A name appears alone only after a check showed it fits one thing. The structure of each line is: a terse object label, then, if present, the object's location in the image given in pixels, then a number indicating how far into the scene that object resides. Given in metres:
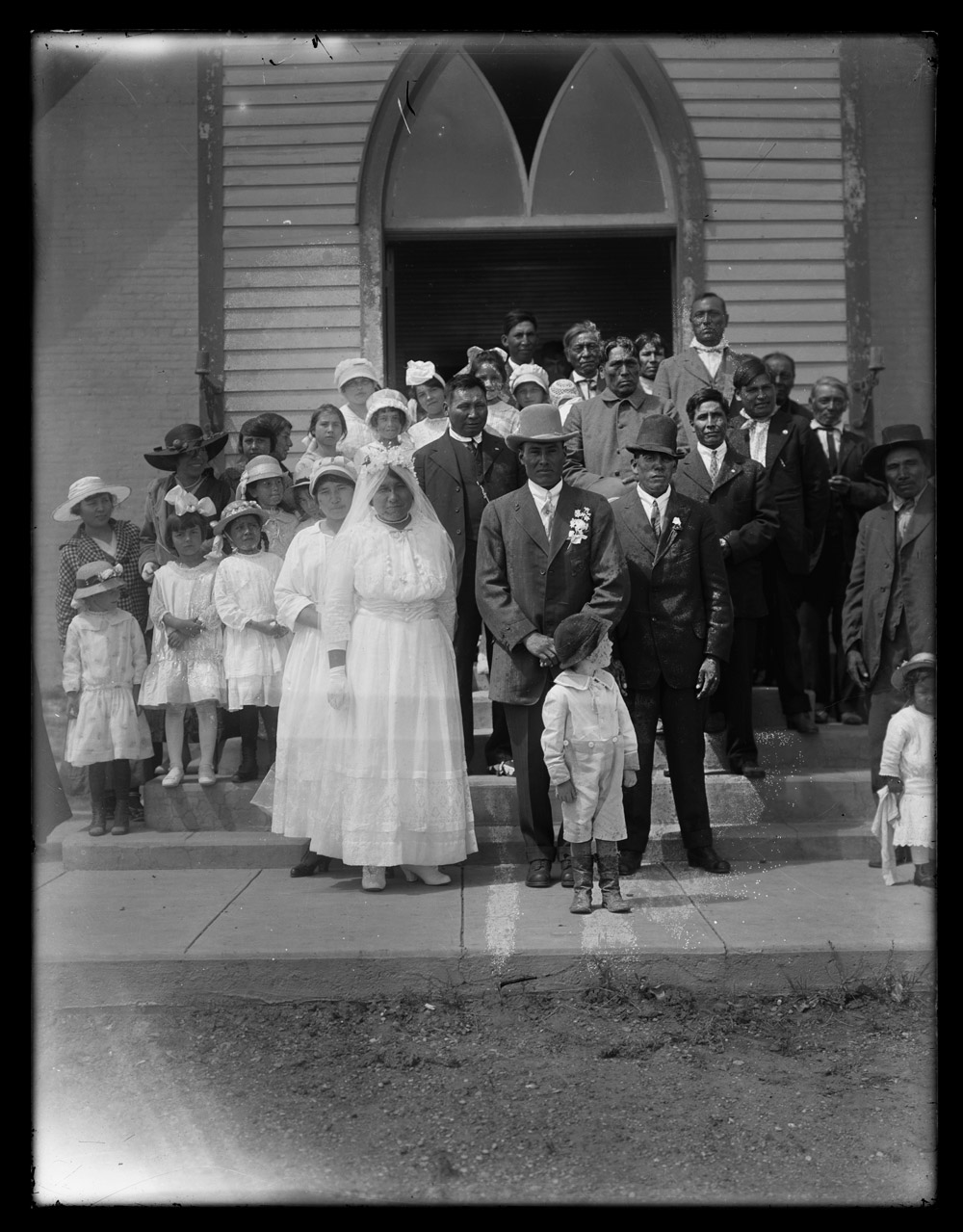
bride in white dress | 5.07
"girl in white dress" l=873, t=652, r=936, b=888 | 4.83
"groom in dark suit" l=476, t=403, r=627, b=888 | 5.06
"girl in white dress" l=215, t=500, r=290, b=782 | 5.80
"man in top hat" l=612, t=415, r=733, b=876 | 5.25
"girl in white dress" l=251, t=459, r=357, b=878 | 5.26
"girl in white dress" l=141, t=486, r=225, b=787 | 5.82
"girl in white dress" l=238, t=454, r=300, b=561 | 6.11
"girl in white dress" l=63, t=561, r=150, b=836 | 5.68
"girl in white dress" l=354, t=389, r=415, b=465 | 5.97
